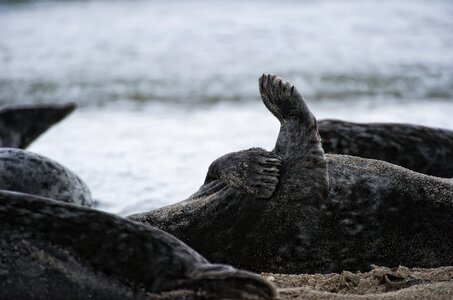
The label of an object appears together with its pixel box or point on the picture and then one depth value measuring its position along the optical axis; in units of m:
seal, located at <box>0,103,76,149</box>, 12.52
